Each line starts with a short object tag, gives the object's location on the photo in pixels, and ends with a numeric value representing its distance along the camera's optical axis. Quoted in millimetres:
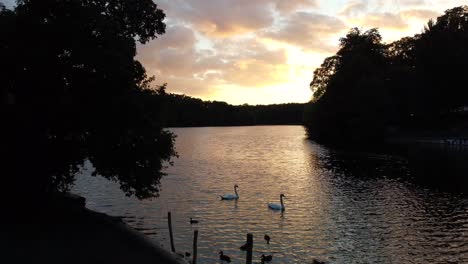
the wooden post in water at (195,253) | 20872
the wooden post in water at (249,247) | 16670
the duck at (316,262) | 21322
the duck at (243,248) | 23750
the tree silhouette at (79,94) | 21469
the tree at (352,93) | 106625
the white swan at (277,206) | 34469
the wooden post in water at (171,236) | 23344
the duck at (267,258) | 21883
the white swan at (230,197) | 38469
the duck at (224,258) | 22031
